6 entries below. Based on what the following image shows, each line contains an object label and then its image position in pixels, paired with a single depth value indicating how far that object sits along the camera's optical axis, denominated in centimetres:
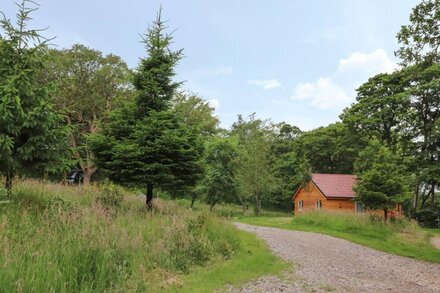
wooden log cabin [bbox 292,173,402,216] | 3662
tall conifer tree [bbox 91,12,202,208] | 1207
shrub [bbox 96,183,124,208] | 1110
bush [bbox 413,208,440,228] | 3353
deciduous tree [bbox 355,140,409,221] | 2242
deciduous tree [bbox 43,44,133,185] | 3419
